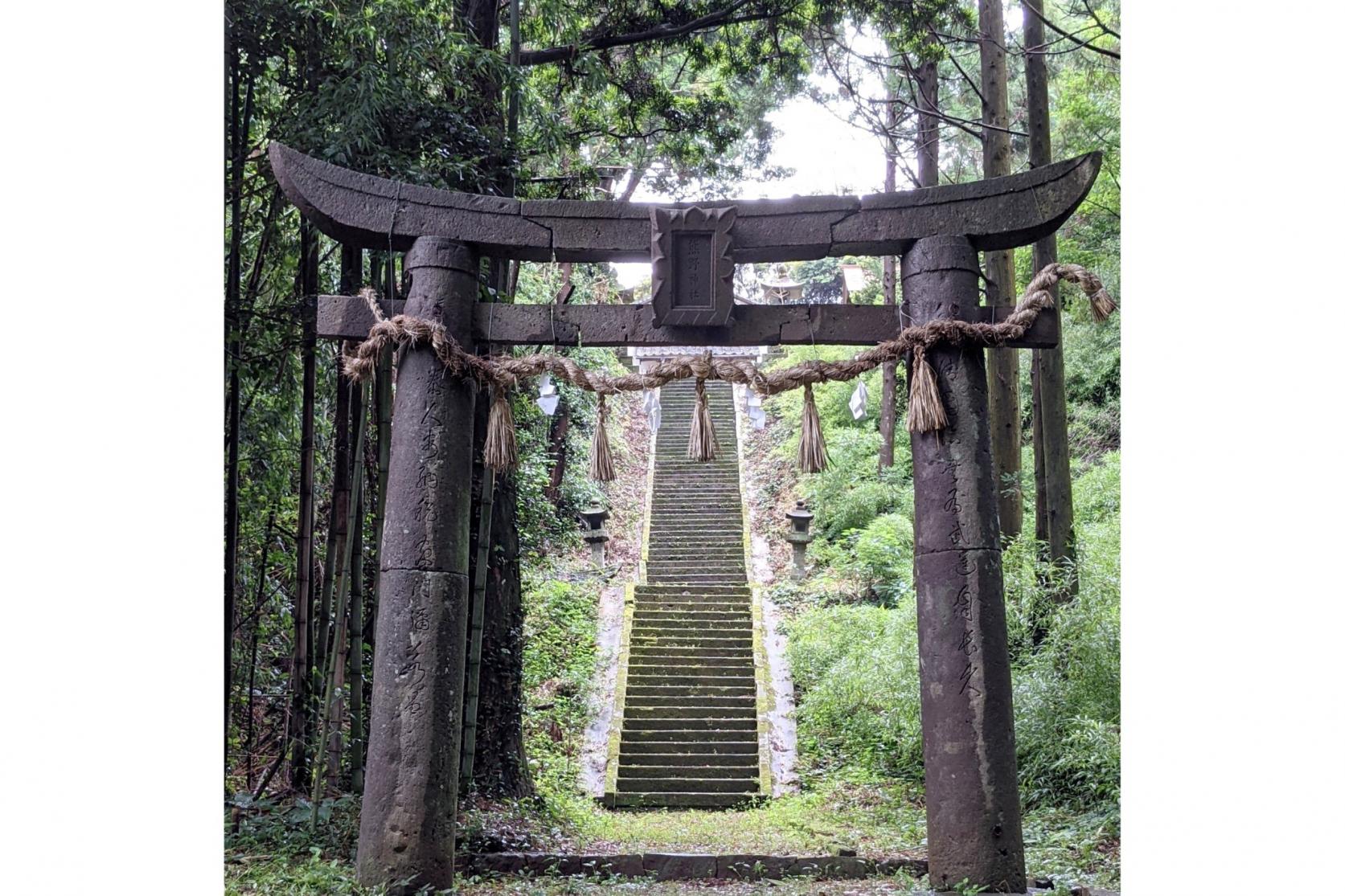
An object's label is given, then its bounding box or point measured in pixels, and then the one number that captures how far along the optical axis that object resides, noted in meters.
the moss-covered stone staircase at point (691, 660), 10.37
